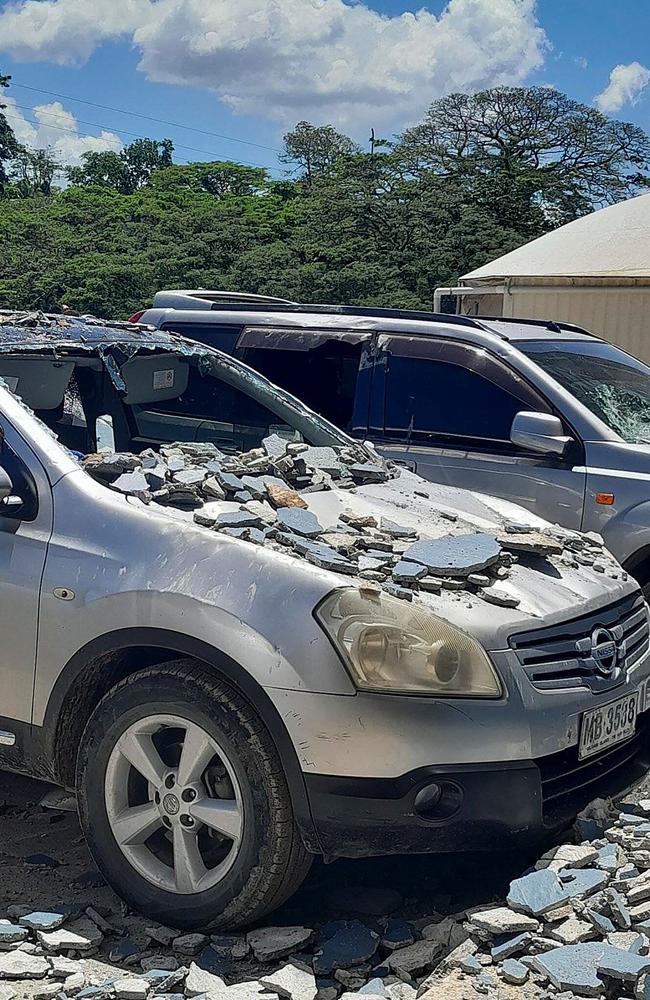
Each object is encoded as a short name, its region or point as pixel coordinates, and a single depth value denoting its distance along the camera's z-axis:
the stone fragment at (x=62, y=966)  3.05
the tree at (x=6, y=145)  66.69
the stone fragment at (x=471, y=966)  2.90
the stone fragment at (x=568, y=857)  3.30
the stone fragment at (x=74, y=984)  2.97
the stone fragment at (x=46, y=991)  2.95
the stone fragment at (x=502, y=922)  3.00
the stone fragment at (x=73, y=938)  3.18
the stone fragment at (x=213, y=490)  3.70
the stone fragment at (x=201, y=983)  2.95
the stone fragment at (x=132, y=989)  2.90
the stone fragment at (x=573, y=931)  2.97
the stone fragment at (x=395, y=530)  3.70
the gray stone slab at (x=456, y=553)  3.41
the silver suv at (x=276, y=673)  3.06
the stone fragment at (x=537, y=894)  3.06
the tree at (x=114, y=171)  73.94
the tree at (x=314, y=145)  57.03
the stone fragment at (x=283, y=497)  3.77
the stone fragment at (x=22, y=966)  3.04
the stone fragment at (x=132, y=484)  3.61
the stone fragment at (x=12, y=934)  3.22
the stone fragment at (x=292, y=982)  2.91
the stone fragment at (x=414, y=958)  2.98
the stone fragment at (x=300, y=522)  3.51
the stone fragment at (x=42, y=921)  3.27
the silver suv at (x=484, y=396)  5.71
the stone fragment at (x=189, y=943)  3.17
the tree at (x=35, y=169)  71.32
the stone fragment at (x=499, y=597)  3.32
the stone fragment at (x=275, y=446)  4.39
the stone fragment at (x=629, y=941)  2.95
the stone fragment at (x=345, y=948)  3.04
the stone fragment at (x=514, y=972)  2.85
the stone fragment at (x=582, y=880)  3.16
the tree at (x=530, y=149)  40.16
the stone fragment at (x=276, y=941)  3.09
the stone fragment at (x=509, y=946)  2.94
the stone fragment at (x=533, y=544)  3.80
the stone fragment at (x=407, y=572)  3.31
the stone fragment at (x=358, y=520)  3.73
